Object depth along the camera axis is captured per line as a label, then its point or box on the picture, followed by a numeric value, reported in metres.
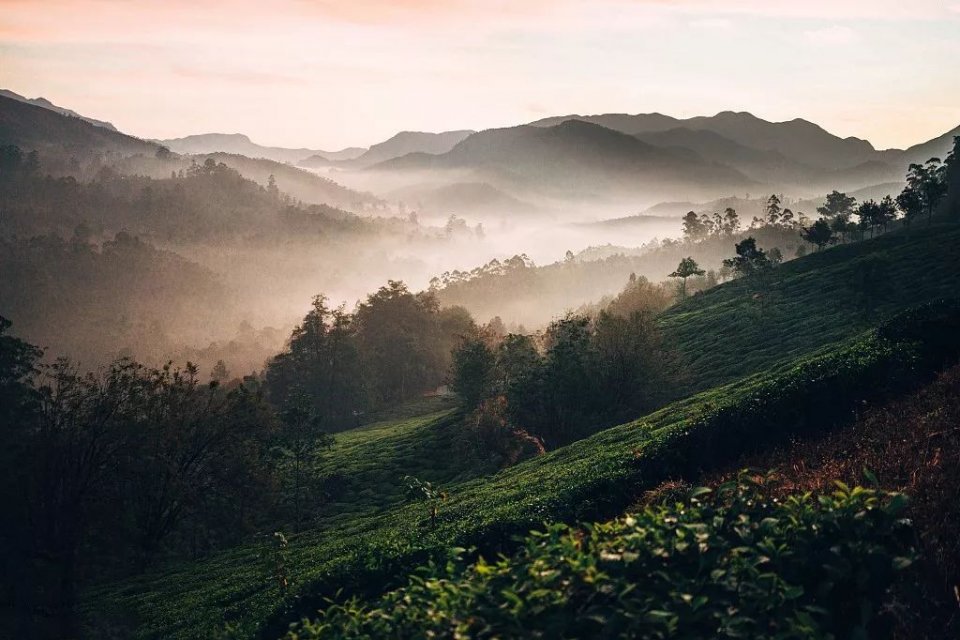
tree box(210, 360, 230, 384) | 153.62
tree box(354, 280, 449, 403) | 133.75
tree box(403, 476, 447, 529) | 25.69
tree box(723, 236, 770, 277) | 111.94
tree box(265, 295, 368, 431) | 122.31
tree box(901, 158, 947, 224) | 129.75
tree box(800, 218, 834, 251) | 134.75
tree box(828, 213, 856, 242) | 147.26
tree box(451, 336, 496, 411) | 81.69
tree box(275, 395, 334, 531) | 52.25
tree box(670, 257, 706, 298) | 127.56
